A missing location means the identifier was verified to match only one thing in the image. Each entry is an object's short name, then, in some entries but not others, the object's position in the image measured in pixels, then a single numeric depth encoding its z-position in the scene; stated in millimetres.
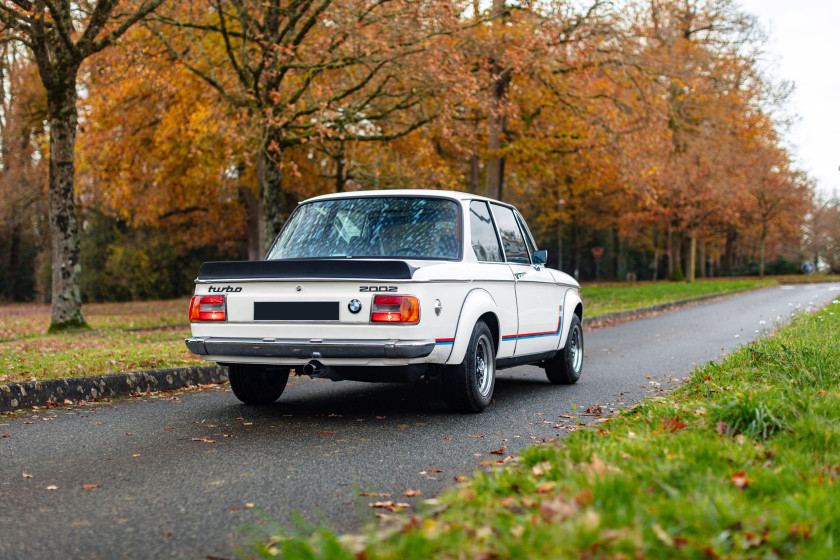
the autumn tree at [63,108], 15281
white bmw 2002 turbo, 6215
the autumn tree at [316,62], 16594
